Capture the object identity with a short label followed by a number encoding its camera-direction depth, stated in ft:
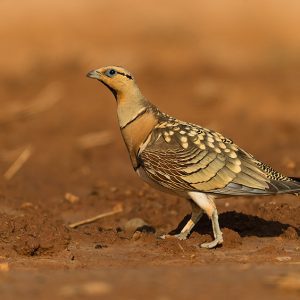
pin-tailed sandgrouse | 52.90
